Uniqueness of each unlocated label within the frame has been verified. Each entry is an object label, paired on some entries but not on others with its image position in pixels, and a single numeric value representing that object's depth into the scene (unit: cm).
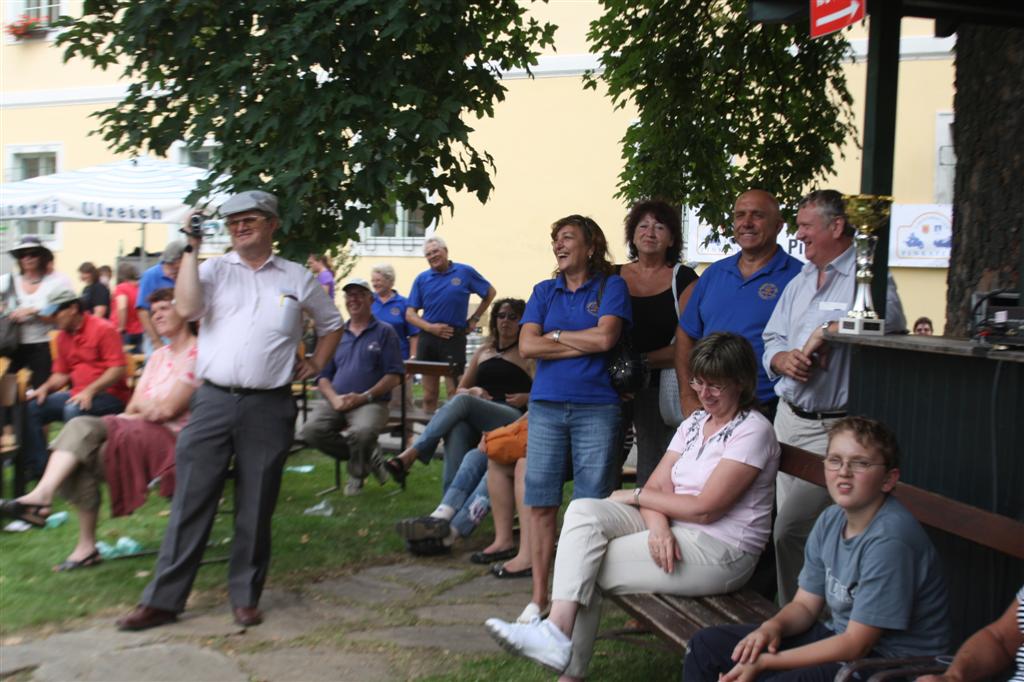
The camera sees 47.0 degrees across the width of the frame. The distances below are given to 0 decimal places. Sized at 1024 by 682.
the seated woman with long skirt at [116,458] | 627
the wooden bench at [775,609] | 329
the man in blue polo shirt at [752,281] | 513
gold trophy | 419
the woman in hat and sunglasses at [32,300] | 844
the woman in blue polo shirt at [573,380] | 530
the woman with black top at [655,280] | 580
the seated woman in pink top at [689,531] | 418
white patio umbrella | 1223
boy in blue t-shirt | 327
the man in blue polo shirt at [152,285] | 989
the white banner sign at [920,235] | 1709
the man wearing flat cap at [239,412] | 549
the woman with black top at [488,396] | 746
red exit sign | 420
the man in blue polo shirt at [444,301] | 1180
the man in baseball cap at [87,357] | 807
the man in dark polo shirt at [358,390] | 826
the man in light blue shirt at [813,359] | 457
